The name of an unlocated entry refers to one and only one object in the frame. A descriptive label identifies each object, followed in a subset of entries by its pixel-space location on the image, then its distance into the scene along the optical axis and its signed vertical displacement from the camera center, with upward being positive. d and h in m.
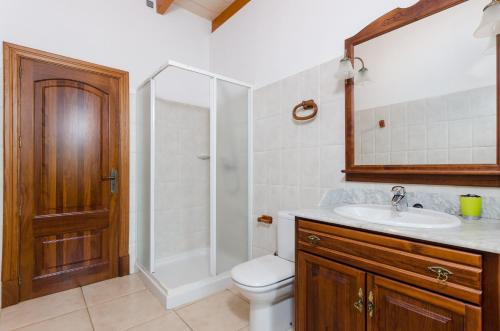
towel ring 1.87 +0.44
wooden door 1.98 -0.10
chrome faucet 1.35 -0.19
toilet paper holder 2.22 -0.48
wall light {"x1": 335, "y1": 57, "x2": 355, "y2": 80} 1.60 +0.61
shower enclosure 2.21 -0.15
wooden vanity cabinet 0.82 -0.47
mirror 1.19 +0.38
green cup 1.15 -0.19
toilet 1.45 -0.72
